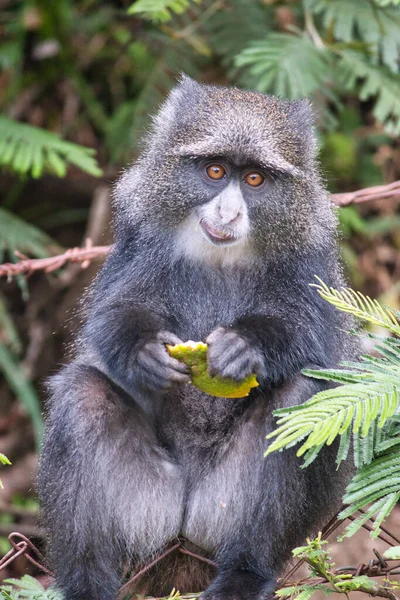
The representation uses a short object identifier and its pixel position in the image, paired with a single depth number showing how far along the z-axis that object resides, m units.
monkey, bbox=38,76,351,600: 8.66
